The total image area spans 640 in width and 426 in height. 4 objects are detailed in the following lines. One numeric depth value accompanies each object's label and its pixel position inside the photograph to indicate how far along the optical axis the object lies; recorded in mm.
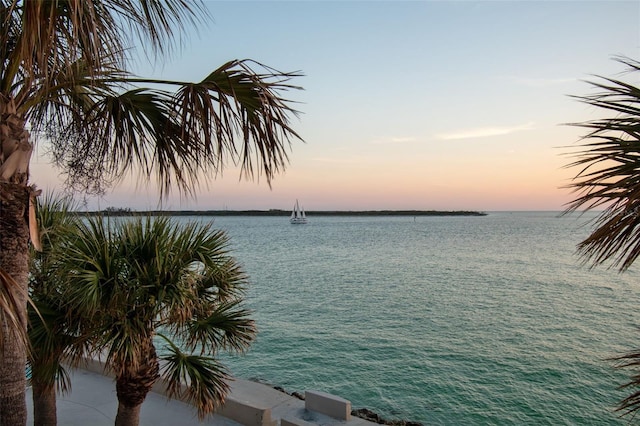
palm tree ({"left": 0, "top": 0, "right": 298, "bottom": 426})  2932
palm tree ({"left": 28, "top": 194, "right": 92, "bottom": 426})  4148
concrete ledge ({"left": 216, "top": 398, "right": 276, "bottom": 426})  6328
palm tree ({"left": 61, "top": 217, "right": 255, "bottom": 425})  4066
